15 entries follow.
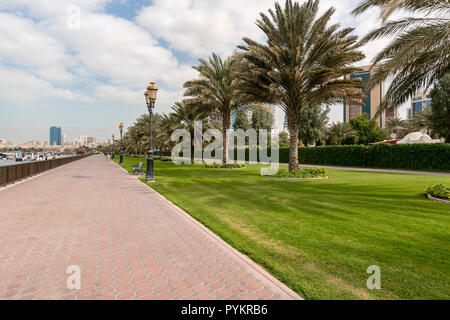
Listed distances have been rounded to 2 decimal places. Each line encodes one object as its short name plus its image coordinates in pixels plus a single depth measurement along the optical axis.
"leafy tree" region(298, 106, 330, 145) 47.12
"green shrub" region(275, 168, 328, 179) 15.89
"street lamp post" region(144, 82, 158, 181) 14.91
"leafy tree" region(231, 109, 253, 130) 26.68
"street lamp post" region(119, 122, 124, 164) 36.75
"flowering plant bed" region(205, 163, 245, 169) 25.21
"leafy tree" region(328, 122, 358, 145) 53.84
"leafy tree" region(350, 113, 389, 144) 58.19
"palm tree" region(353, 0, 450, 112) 8.41
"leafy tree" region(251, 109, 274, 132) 60.53
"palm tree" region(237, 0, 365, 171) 14.94
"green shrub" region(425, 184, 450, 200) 8.34
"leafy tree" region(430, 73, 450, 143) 32.38
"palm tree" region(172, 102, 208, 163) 34.75
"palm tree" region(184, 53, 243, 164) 23.98
